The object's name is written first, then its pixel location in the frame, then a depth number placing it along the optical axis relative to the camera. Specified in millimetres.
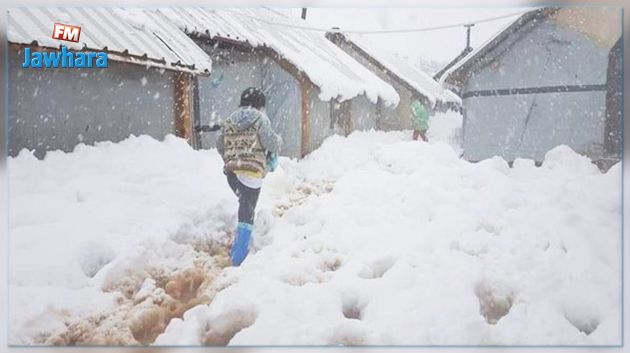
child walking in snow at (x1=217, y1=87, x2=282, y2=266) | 3594
